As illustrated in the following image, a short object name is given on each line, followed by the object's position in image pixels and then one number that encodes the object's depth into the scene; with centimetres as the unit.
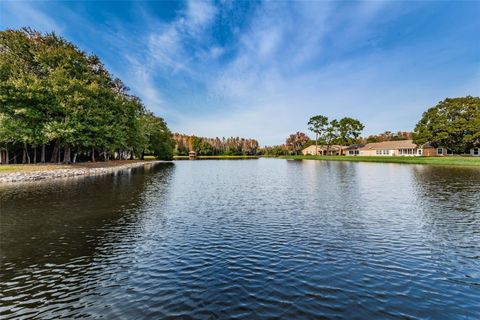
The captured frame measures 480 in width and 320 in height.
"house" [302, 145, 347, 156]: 13338
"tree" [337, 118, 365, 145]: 11281
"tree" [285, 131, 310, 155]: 17438
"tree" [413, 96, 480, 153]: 7262
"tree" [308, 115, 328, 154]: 11956
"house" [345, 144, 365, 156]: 12038
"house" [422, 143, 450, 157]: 8929
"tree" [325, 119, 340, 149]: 11781
